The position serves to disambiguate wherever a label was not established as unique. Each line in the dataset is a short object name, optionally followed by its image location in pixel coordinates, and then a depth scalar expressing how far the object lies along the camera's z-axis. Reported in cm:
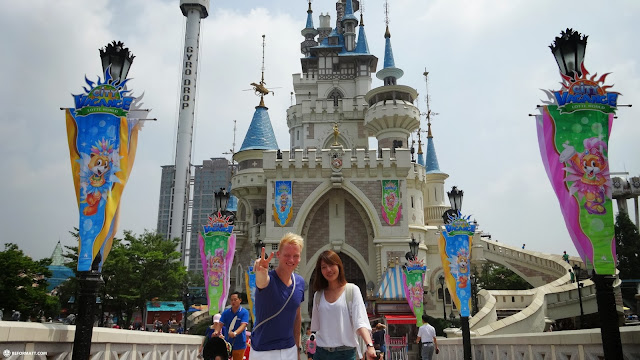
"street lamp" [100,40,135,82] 773
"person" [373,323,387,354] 1231
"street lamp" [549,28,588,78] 775
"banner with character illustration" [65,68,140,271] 718
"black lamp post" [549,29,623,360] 591
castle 3081
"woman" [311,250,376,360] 422
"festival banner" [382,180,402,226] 3062
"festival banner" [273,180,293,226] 3072
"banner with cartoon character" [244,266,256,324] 2091
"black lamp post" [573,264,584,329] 1927
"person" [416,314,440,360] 1200
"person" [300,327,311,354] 2052
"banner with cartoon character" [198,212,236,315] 1633
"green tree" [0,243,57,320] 2878
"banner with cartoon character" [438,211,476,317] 1332
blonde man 392
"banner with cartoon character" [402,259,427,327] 2019
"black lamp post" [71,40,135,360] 568
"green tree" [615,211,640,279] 3216
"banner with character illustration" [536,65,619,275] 727
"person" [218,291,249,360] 712
